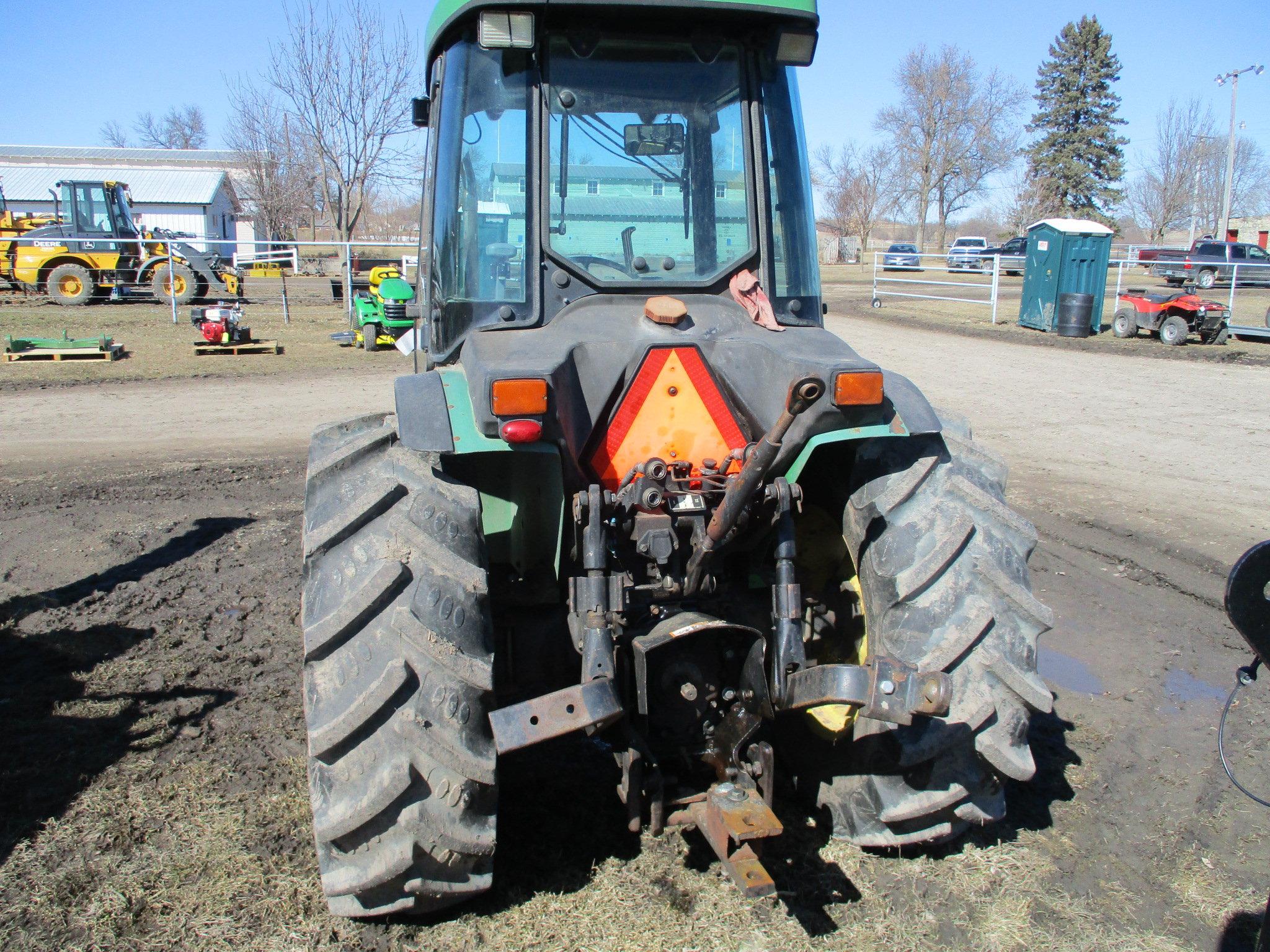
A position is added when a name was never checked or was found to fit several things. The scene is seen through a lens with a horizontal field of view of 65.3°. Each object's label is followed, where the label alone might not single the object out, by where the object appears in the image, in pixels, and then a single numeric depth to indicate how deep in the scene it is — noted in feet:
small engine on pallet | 52.54
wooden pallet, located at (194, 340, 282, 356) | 52.21
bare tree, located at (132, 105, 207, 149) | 270.67
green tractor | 8.48
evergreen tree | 176.24
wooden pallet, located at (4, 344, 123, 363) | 47.65
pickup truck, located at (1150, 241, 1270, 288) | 99.04
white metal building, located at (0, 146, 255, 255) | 188.34
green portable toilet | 66.39
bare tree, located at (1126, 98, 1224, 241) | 196.54
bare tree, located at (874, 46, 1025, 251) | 186.91
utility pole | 124.06
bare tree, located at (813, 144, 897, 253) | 203.62
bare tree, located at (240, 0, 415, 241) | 97.55
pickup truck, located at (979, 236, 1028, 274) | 120.67
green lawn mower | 54.03
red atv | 58.44
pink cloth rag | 11.46
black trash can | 63.46
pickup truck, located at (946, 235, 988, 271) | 125.59
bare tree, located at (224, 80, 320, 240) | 131.34
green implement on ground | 48.65
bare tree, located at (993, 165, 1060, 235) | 180.55
